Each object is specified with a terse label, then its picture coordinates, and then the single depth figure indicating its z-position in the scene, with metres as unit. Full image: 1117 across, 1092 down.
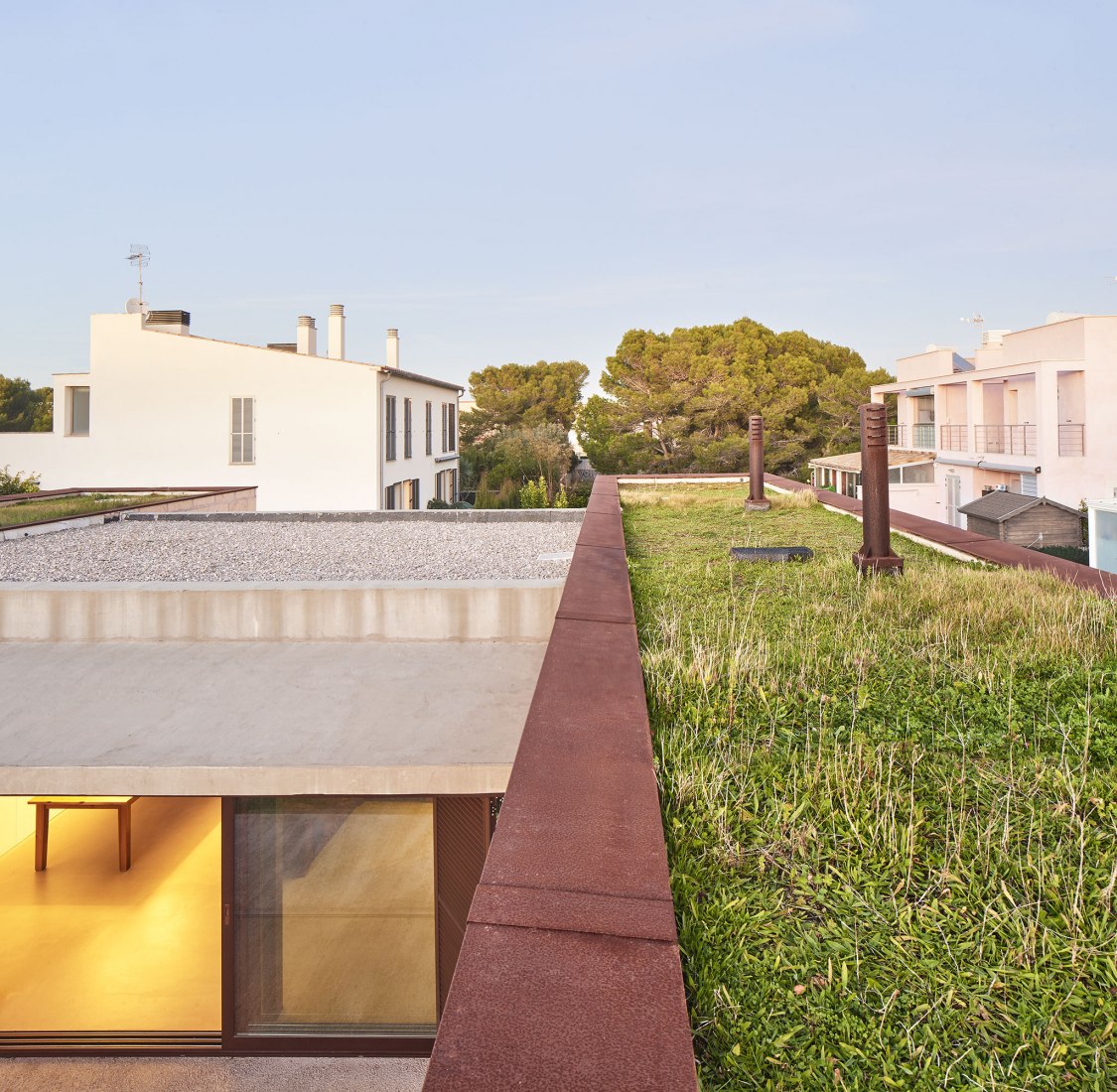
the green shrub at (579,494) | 25.63
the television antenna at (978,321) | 29.94
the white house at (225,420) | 19.45
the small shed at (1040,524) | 18.52
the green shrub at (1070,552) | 18.16
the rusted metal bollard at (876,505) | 5.44
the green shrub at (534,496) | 22.35
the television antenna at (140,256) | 20.12
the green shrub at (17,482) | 17.24
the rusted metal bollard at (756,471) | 10.66
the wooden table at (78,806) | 4.69
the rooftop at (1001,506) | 18.59
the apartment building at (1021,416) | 22.33
